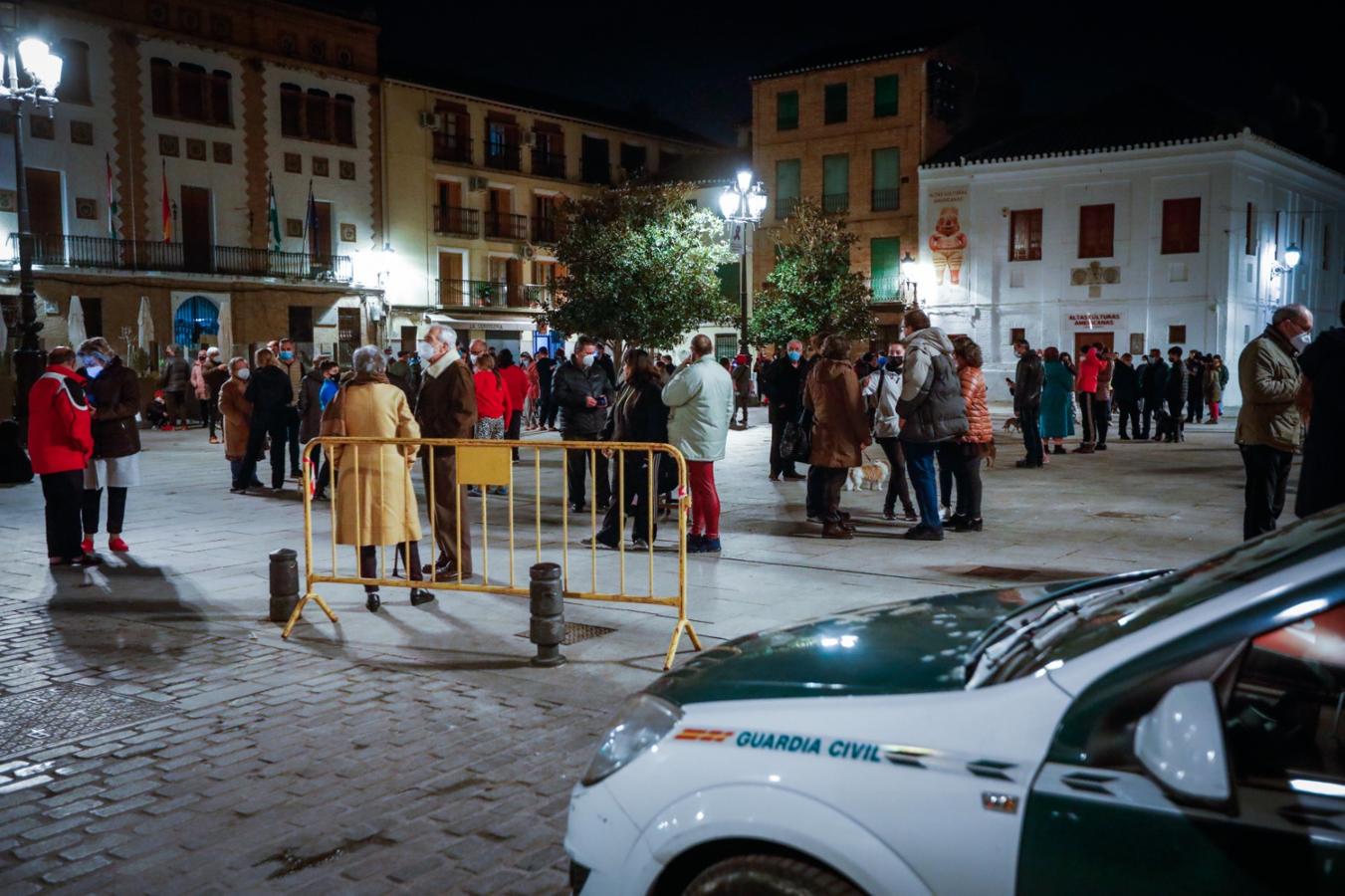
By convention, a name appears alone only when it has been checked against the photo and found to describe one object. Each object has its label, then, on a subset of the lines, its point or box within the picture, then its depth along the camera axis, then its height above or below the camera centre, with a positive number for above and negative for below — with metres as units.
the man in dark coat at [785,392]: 14.27 -0.29
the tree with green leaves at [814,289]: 35.88 +2.51
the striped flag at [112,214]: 33.19 +4.59
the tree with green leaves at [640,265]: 33.75 +3.12
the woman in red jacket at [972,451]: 10.48 -0.76
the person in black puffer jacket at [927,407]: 9.84 -0.33
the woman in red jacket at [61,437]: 8.83 -0.50
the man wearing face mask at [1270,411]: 7.75 -0.31
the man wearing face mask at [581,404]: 11.79 -0.35
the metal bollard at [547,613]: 6.24 -1.33
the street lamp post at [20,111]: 15.51 +3.67
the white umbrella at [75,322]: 26.45 +1.18
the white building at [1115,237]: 32.88 +3.96
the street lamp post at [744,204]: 20.30 +2.97
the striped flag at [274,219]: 36.19 +4.84
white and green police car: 2.07 -0.78
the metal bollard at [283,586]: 7.27 -1.36
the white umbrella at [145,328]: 29.66 +1.18
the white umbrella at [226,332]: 30.73 +1.12
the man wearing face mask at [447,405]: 8.36 -0.26
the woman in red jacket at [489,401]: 12.96 -0.34
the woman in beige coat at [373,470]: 7.47 -0.65
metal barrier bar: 6.44 -0.76
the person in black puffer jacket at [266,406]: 13.71 -0.41
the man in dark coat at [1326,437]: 6.38 -0.40
